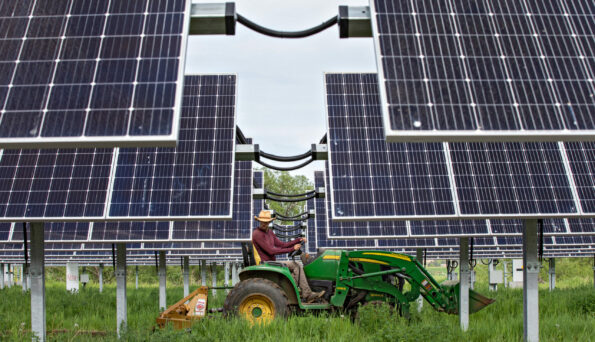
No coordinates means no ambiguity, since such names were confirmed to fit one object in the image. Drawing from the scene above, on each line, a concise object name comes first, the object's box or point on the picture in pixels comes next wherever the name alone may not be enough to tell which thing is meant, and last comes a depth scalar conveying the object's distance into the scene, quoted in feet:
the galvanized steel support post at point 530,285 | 34.99
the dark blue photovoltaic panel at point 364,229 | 59.00
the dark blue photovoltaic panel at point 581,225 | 57.59
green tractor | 41.45
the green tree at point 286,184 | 304.71
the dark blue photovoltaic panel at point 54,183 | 41.84
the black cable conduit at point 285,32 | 31.96
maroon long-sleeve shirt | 43.60
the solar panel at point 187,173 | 45.37
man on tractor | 43.50
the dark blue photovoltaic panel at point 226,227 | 55.77
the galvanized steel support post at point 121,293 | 48.83
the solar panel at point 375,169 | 46.44
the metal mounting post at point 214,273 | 120.86
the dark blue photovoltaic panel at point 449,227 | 49.91
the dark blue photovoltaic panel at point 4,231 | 58.89
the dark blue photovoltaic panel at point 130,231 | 52.08
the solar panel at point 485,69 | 25.70
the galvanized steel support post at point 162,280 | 68.54
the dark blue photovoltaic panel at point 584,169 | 42.73
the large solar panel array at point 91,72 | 25.71
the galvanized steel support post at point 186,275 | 81.45
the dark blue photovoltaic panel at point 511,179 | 41.16
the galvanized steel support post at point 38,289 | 37.99
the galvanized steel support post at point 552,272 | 108.62
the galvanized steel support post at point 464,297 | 43.04
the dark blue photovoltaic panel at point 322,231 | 80.33
